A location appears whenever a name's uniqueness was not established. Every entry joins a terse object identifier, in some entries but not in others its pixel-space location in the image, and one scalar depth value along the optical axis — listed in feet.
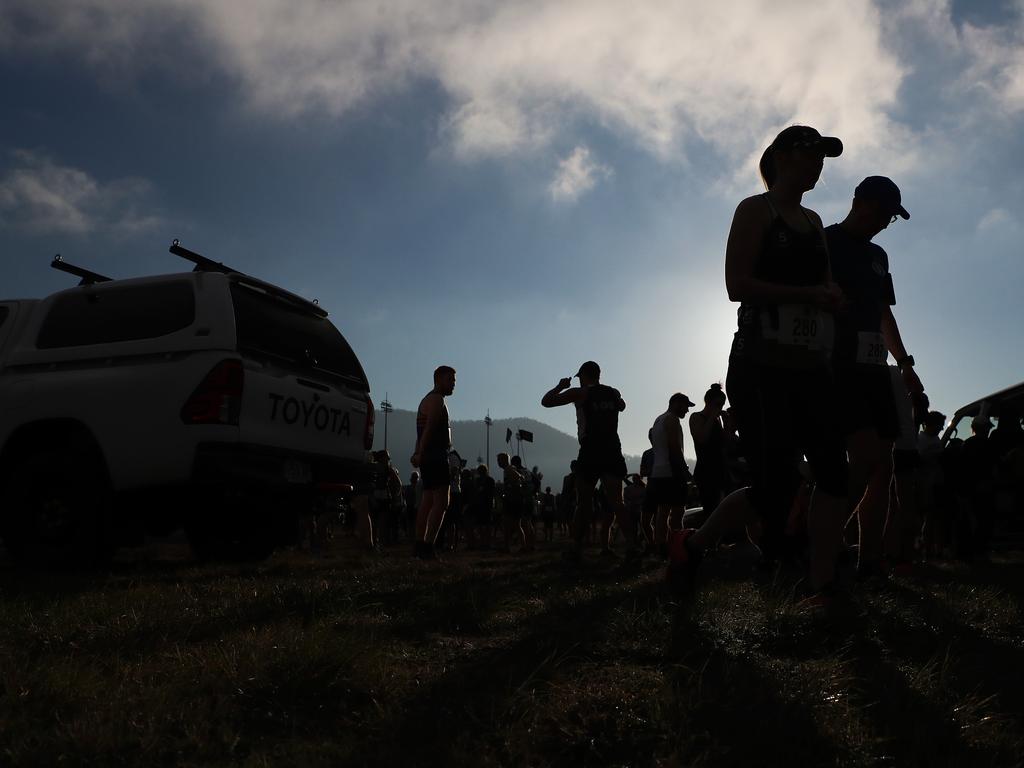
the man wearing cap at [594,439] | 26.32
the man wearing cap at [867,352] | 14.79
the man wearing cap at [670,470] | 27.27
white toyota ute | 18.02
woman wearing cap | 12.51
